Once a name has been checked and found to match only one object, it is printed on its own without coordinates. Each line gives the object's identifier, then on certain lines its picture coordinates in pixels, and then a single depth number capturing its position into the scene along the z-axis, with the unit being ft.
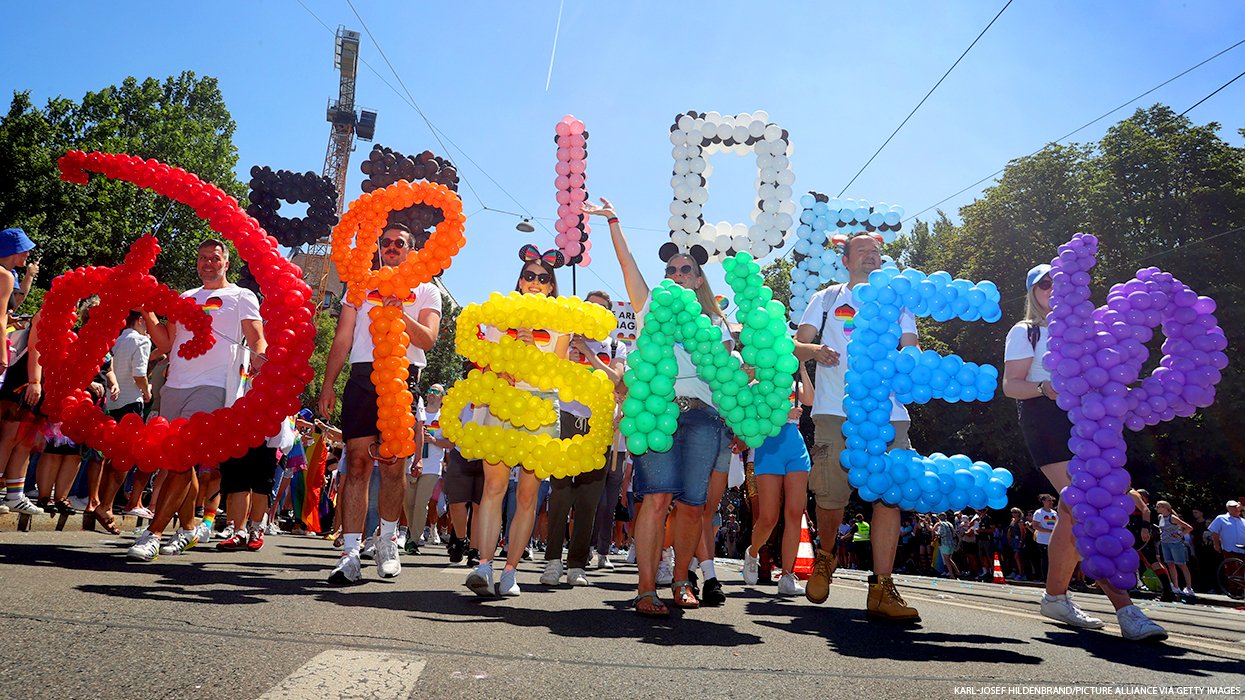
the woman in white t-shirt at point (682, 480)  15.69
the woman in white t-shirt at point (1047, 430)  16.74
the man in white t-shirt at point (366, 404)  17.83
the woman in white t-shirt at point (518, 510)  16.69
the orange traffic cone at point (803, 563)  28.76
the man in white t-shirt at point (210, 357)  19.58
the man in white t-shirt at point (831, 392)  17.25
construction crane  251.39
